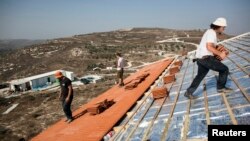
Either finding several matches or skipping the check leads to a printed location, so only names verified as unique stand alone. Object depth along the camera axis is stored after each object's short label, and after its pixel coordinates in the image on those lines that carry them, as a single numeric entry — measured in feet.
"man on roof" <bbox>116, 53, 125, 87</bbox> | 35.36
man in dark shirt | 23.70
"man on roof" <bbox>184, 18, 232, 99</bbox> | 15.62
